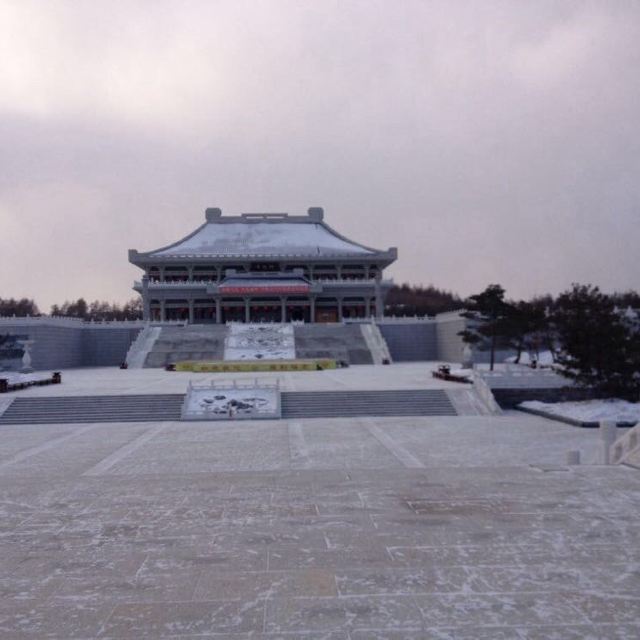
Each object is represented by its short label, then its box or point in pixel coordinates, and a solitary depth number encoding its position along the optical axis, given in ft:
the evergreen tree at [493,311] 107.96
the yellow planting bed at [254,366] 121.90
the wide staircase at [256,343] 142.51
